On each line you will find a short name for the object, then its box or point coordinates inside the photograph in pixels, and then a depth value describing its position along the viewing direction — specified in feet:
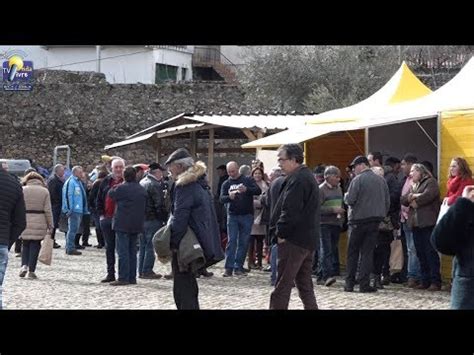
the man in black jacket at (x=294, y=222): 32.86
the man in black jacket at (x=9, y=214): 32.32
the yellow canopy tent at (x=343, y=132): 56.29
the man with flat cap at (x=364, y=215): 44.88
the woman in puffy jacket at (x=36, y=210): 48.85
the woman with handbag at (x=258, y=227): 54.39
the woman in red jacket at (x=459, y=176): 42.78
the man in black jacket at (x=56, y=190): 68.49
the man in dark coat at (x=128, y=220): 48.42
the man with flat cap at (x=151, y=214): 51.08
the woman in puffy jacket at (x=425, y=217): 45.70
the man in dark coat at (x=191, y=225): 30.81
